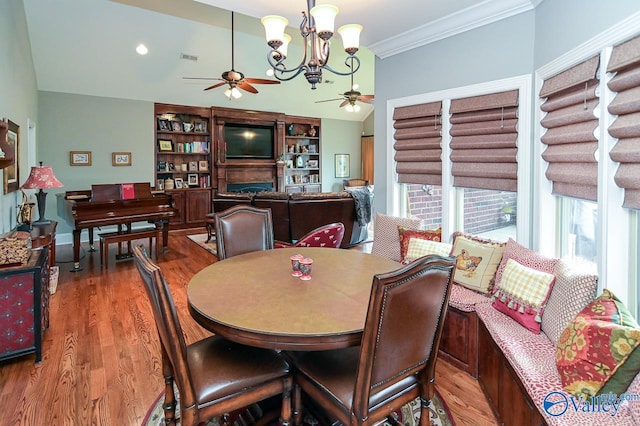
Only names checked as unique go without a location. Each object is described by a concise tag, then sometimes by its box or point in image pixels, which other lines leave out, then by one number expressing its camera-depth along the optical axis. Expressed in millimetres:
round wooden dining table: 1435
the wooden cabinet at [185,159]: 7672
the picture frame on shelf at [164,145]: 7664
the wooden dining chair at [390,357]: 1303
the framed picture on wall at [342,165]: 10453
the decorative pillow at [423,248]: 2955
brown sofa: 5527
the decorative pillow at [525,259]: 2180
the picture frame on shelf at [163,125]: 7602
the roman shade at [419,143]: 3367
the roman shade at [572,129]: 1956
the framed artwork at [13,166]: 3695
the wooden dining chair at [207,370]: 1381
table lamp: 4152
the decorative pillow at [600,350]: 1306
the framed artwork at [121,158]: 7013
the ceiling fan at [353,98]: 6662
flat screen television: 8516
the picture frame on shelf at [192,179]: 8102
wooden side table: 3312
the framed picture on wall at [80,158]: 6633
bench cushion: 1341
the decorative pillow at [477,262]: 2551
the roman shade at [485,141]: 2785
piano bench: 4988
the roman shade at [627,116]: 1595
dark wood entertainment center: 7742
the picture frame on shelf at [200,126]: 8109
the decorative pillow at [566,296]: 1771
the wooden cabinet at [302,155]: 9664
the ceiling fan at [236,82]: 5282
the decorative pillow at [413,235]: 3195
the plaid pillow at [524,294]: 2025
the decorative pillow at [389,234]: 3393
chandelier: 2096
